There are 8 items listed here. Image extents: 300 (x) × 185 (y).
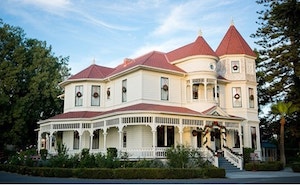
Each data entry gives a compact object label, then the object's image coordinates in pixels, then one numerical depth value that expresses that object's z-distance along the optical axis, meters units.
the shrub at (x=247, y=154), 28.94
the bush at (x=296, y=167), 24.10
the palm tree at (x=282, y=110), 31.50
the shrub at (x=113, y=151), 23.62
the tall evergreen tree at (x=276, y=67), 36.38
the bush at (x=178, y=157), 20.56
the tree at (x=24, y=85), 37.09
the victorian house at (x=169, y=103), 25.88
